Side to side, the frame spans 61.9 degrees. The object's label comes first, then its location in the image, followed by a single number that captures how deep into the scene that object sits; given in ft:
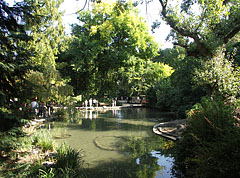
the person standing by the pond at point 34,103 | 43.33
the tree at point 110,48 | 59.72
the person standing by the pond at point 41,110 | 54.04
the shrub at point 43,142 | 22.62
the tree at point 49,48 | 54.44
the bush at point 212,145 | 11.66
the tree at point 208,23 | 31.80
